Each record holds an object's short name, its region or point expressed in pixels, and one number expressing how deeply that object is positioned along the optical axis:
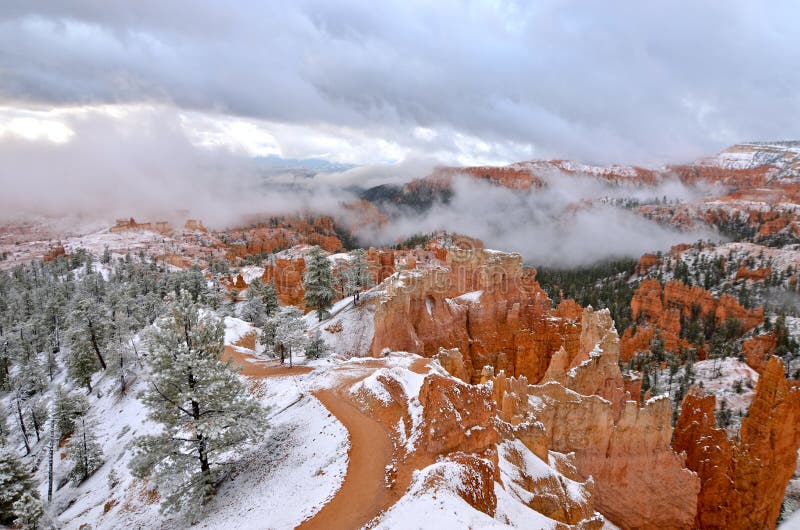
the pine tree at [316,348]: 38.31
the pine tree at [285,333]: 34.25
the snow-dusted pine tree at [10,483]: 24.62
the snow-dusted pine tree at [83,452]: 30.77
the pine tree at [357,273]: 55.59
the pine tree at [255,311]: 59.72
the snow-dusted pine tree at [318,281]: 52.03
